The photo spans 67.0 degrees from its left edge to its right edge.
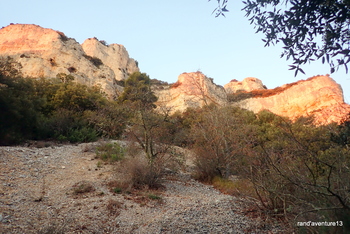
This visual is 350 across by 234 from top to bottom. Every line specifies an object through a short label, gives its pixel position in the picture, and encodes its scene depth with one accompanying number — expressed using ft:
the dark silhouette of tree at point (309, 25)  8.38
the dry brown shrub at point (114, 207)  18.75
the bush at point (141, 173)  25.85
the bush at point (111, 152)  35.66
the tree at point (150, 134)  28.04
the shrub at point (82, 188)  22.96
